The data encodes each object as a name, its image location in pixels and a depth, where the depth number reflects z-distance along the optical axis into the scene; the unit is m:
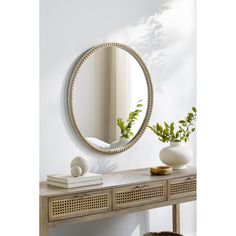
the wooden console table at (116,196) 2.33
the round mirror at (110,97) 3.02
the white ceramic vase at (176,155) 3.19
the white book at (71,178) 2.49
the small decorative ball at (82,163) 2.62
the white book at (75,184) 2.49
